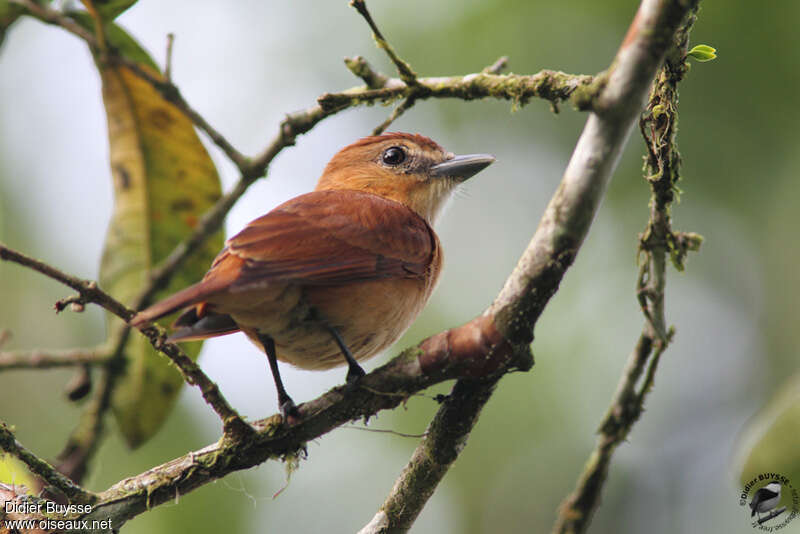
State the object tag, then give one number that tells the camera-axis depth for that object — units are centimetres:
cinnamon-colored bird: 568
